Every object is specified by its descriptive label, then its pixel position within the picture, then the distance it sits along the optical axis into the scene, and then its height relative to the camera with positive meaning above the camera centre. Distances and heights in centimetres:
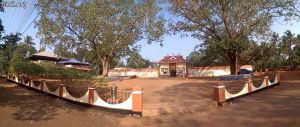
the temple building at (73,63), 2336 +69
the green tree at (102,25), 1523 +406
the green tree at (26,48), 3016 +419
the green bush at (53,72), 984 -35
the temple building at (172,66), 2185 +22
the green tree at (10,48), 2722 +375
